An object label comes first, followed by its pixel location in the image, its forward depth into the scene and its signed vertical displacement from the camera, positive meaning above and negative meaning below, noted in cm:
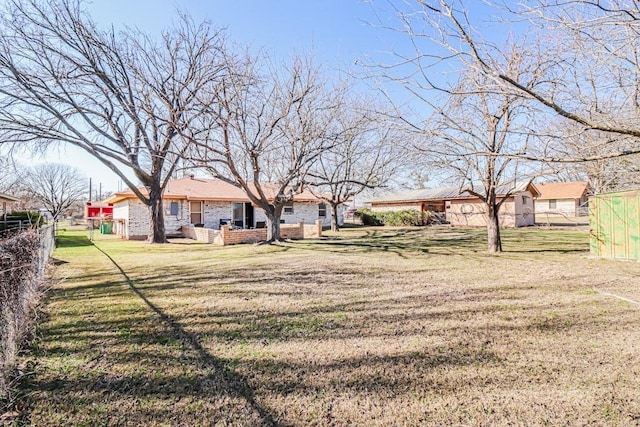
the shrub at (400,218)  2698 -19
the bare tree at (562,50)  346 +207
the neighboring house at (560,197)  3534 +165
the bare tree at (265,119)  1053 +354
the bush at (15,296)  280 -76
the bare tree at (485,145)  866 +186
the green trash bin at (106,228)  2475 -46
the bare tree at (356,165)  1800 +311
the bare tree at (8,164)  1140 +220
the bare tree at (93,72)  979 +483
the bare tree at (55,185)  4041 +489
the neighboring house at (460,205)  2433 +75
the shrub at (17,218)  1325 +28
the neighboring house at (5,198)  1568 +132
